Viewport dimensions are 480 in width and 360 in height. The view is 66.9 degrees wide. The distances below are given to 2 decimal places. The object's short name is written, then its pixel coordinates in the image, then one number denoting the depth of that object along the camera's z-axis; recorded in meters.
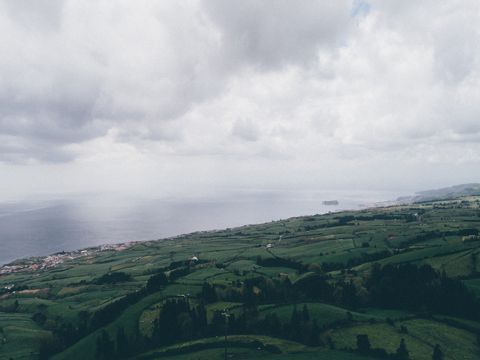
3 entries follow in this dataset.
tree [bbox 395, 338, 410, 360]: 50.77
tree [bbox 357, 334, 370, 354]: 53.61
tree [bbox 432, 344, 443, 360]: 50.12
